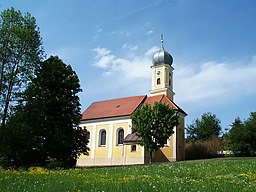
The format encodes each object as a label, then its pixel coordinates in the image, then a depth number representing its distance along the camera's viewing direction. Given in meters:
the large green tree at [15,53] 30.26
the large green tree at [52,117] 25.22
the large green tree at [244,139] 44.88
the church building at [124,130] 49.34
